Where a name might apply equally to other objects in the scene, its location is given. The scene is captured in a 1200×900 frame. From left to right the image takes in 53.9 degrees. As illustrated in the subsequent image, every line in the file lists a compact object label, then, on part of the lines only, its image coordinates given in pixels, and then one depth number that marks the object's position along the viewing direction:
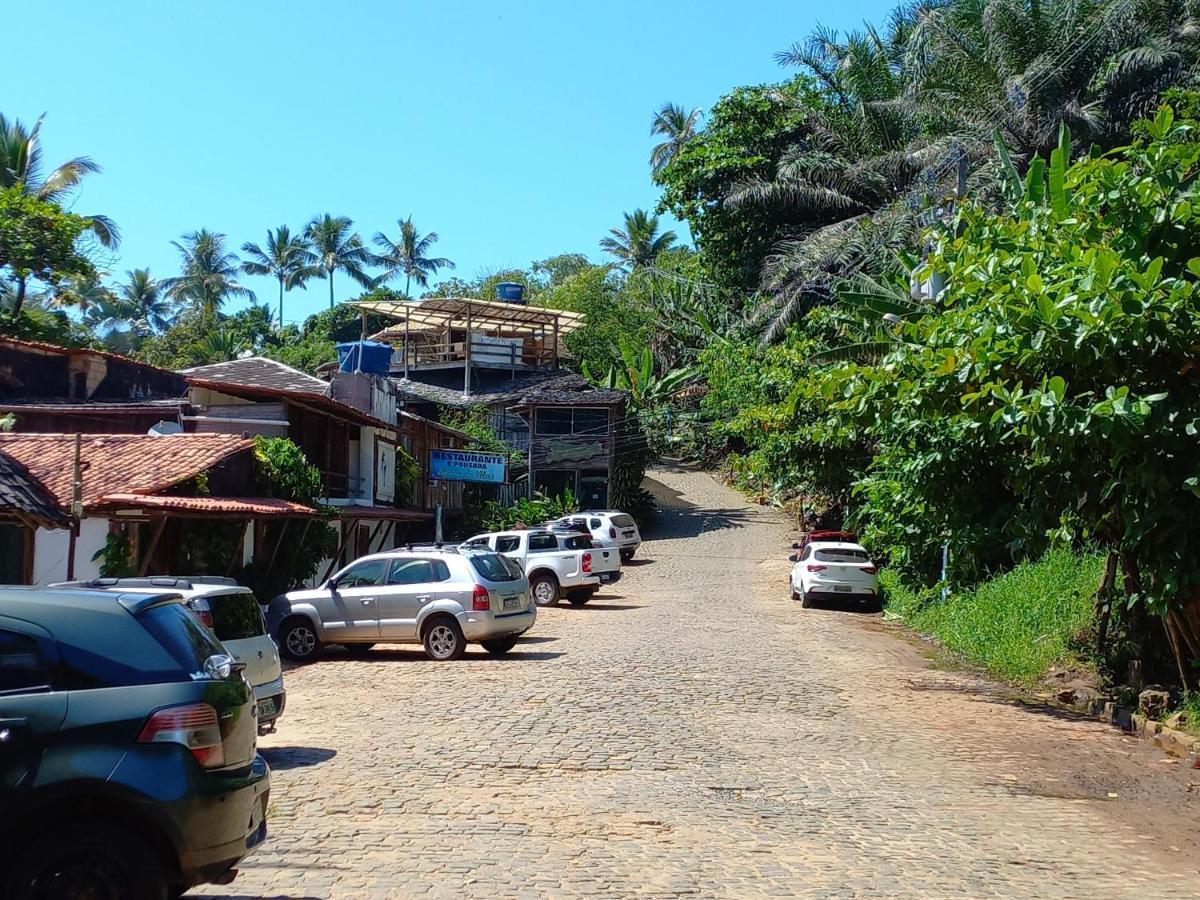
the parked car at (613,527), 36.28
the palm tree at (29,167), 37.88
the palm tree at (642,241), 73.50
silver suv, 17.77
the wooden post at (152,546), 18.86
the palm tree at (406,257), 79.50
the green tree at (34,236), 32.88
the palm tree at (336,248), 77.19
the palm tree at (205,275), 73.00
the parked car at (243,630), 10.80
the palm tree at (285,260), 76.50
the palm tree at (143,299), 77.06
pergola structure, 48.50
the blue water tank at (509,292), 58.78
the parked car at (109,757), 5.27
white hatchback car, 27.52
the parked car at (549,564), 27.22
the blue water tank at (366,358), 34.56
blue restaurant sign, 35.31
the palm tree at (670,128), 65.12
